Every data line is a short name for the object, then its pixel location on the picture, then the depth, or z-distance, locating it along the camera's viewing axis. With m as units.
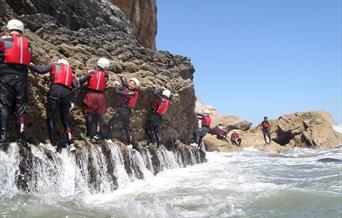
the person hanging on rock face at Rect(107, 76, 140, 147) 12.63
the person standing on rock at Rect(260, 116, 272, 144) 33.05
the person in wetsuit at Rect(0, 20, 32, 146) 8.30
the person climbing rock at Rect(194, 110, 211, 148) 20.77
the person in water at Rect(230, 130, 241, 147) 33.56
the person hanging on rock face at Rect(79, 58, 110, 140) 11.15
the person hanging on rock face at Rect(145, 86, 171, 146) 14.98
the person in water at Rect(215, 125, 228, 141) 32.52
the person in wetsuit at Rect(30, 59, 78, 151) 9.66
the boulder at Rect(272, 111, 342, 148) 34.50
